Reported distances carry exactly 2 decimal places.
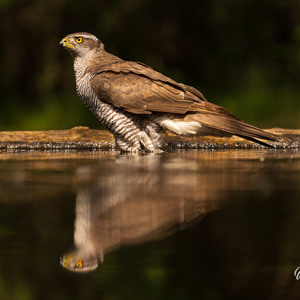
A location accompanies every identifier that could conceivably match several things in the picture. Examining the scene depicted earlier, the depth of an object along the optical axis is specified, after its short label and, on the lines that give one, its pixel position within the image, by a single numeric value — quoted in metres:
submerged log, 18.02
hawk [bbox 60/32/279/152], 15.71
